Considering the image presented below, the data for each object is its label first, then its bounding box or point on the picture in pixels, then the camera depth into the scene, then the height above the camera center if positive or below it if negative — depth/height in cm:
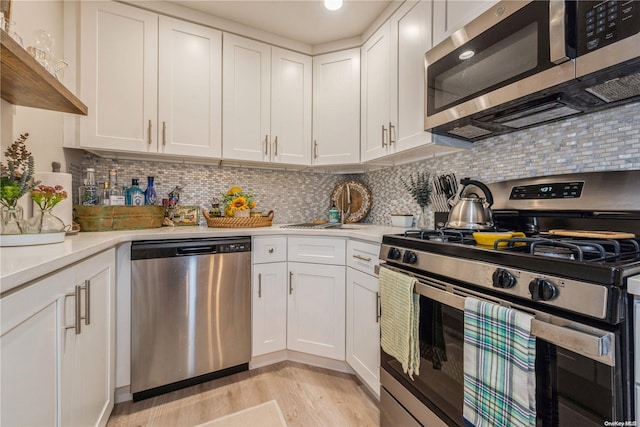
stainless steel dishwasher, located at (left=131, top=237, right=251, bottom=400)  159 -58
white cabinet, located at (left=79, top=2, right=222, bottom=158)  178 +88
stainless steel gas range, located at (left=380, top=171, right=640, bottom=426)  63 -21
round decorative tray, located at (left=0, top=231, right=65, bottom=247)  102 -10
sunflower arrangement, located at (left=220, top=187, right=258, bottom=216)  216 +10
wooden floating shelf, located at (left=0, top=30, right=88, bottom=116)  91 +51
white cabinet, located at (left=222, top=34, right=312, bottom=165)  215 +88
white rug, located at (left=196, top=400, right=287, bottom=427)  144 -105
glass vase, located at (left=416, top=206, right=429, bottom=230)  199 -4
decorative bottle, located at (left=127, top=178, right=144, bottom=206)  201 +13
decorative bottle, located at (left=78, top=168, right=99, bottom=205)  183 +15
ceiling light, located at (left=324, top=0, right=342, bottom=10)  167 +124
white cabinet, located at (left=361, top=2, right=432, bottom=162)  165 +86
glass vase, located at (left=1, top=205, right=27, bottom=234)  105 -3
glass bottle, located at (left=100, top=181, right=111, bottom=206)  192 +13
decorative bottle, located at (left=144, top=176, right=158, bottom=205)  210 +16
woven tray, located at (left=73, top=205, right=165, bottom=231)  169 -2
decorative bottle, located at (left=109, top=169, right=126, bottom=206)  192 +15
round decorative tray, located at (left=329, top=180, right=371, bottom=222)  258 +14
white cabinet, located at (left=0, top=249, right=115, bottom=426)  65 -40
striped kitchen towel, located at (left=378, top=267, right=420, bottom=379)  114 -44
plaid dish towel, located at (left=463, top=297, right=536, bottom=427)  73 -42
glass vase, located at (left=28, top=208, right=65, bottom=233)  113 -4
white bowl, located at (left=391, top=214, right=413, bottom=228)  203 -4
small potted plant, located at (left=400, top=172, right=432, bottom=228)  197 +15
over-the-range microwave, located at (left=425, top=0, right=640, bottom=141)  88 +55
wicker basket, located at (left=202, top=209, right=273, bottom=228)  203 -6
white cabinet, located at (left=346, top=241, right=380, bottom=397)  156 -58
